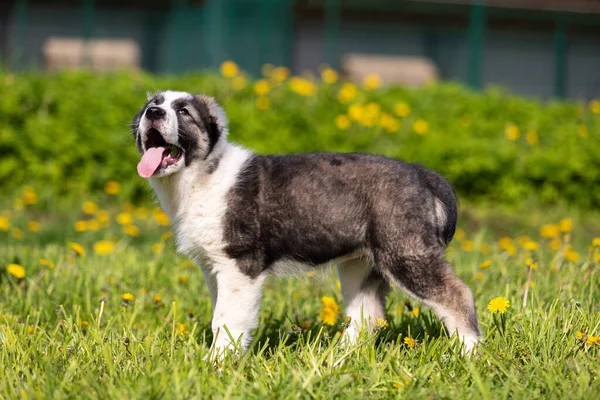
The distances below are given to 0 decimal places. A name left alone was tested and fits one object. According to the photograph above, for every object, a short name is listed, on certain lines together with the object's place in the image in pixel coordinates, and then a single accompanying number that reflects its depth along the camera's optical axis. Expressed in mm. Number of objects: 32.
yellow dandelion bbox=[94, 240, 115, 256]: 11055
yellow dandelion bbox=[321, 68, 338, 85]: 19281
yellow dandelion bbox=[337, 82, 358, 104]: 18812
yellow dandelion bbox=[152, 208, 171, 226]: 15016
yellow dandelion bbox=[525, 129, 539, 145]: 19312
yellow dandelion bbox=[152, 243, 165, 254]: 12241
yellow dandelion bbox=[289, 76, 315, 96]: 18805
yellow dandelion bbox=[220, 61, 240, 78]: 18647
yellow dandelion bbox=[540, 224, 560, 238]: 11539
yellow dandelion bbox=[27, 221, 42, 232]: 12805
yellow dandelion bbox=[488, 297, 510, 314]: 7844
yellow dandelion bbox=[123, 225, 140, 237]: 12611
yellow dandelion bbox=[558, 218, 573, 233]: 11141
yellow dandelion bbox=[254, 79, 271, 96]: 19031
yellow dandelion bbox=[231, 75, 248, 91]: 19266
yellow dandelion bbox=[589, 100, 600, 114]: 20594
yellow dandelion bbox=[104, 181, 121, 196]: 16547
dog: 8023
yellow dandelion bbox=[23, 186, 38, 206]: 14398
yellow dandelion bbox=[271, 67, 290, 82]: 19516
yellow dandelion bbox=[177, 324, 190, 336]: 8405
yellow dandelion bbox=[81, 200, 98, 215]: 14480
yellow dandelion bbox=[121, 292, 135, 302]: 8508
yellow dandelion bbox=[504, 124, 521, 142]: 18969
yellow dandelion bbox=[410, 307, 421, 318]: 9273
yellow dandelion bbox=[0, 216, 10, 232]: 11591
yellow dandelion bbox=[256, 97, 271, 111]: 18781
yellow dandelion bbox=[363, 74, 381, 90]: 19687
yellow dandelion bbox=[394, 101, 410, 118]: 18920
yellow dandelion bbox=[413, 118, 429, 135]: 18531
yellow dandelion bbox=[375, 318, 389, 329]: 8320
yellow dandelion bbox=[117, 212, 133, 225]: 12436
